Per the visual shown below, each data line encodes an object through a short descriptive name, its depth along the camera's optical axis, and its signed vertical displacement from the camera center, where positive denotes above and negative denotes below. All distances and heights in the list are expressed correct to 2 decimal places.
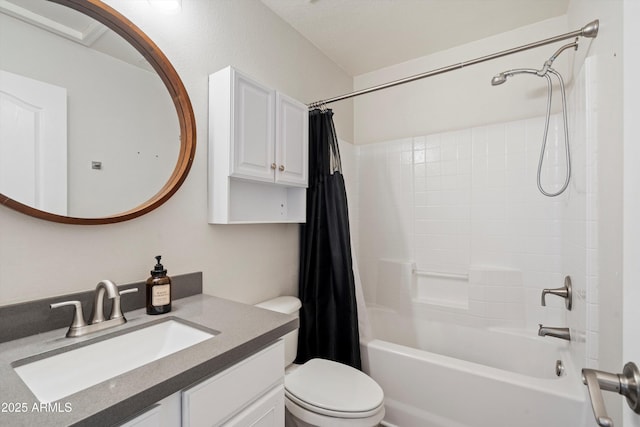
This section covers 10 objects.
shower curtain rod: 1.16 +0.80
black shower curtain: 1.76 -0.31
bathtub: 1.25 -0.87
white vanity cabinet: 0.65 -0.48
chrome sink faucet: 0.85 -0.32
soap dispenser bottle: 1.02 -0.29
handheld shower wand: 1.61 +0.62
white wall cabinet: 1.32 +0.31
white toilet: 1.20 -0.82
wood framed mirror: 0.93 +0.41
